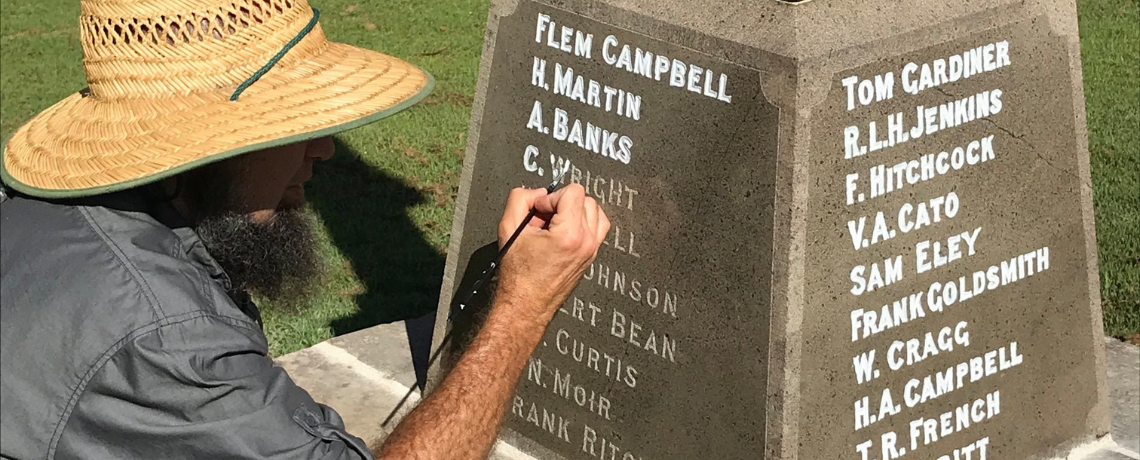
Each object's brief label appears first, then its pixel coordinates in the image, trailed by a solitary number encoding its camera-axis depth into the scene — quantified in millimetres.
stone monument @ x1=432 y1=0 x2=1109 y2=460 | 3074
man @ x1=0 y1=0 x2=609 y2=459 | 2322
